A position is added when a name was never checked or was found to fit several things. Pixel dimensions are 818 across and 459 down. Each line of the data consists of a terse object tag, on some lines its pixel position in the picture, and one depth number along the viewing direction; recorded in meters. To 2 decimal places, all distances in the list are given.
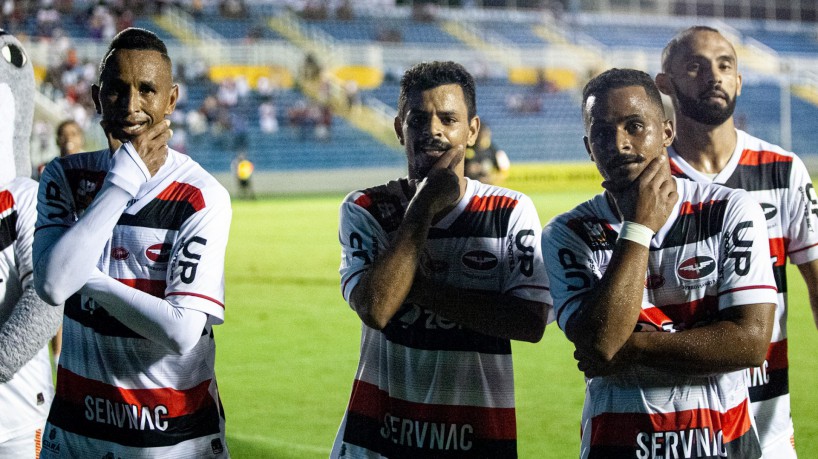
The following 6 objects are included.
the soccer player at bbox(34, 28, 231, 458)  2.98
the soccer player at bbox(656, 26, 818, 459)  3.86
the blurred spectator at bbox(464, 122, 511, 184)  13.78
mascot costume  3.44
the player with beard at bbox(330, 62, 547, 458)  2.96
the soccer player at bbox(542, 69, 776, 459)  2.75
